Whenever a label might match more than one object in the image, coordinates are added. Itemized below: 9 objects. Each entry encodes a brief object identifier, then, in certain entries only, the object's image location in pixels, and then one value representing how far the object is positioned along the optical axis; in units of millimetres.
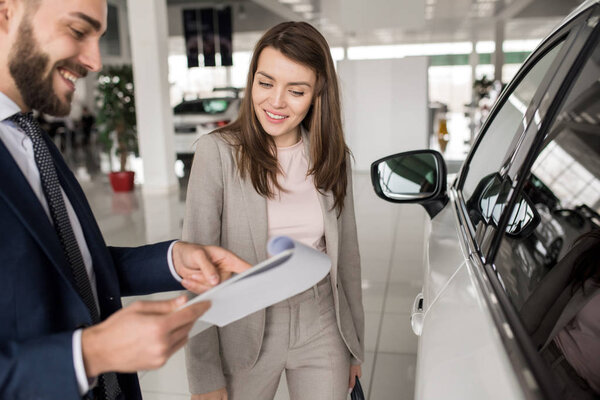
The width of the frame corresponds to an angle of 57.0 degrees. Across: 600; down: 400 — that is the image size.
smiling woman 1383
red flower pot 8172
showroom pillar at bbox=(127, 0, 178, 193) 7969
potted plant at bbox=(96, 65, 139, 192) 7812
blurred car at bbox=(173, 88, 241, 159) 10703
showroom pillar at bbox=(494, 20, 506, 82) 17438
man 671
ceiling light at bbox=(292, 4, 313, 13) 15125
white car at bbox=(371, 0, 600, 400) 718
